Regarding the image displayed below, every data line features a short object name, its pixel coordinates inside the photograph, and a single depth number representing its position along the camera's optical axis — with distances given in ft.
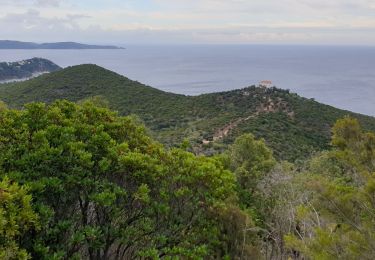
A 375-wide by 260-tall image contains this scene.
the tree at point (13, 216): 13.55
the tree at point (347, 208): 18.47
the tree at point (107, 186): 17.76
